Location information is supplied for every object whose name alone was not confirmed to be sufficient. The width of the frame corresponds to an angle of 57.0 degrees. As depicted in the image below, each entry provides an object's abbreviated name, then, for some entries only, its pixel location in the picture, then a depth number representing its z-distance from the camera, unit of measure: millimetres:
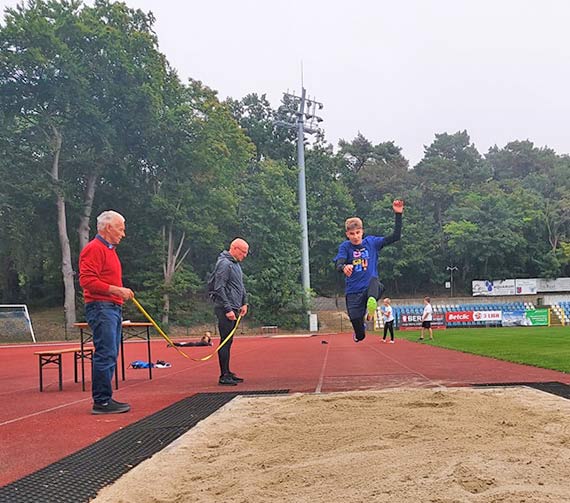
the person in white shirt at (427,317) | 19617
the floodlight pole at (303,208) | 38219
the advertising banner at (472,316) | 33344
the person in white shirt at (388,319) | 19141
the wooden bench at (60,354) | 6754
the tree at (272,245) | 39906
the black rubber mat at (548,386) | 5301
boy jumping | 6047
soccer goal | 28705
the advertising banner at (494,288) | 48656
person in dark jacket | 7031
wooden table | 7016
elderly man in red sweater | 5254
